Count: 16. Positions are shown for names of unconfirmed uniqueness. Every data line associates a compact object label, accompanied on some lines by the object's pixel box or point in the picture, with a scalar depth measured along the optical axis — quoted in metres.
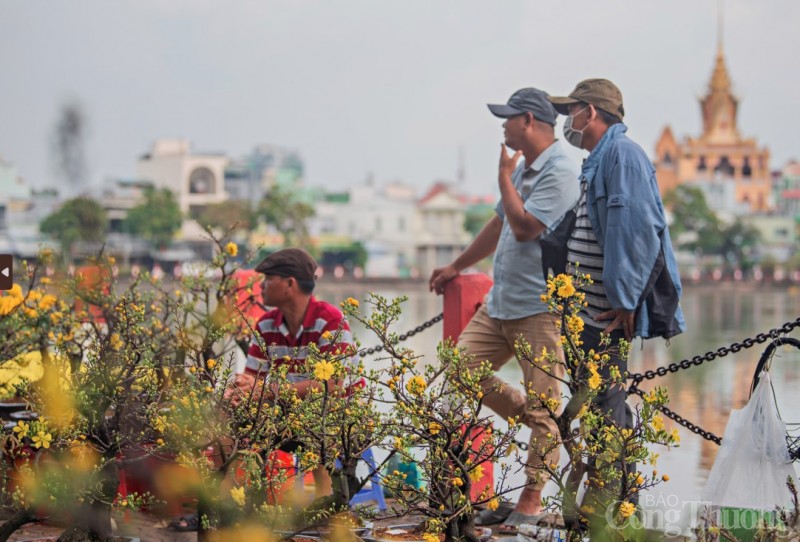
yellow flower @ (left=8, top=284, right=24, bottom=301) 9.80
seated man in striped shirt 8.74
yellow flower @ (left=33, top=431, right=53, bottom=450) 6.89
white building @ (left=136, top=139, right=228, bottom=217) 152.62
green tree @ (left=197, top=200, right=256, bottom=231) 135.00
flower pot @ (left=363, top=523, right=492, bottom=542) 7.95
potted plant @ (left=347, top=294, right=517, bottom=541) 6.68
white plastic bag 7.33
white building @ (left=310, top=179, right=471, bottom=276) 157.37
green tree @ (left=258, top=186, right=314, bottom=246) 137.62
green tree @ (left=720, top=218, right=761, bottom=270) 154.37
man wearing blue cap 8.96
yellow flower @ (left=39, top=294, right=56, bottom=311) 11.28
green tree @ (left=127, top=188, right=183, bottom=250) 136.50
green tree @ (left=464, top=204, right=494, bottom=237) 156.87
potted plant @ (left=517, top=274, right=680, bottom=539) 6.54
